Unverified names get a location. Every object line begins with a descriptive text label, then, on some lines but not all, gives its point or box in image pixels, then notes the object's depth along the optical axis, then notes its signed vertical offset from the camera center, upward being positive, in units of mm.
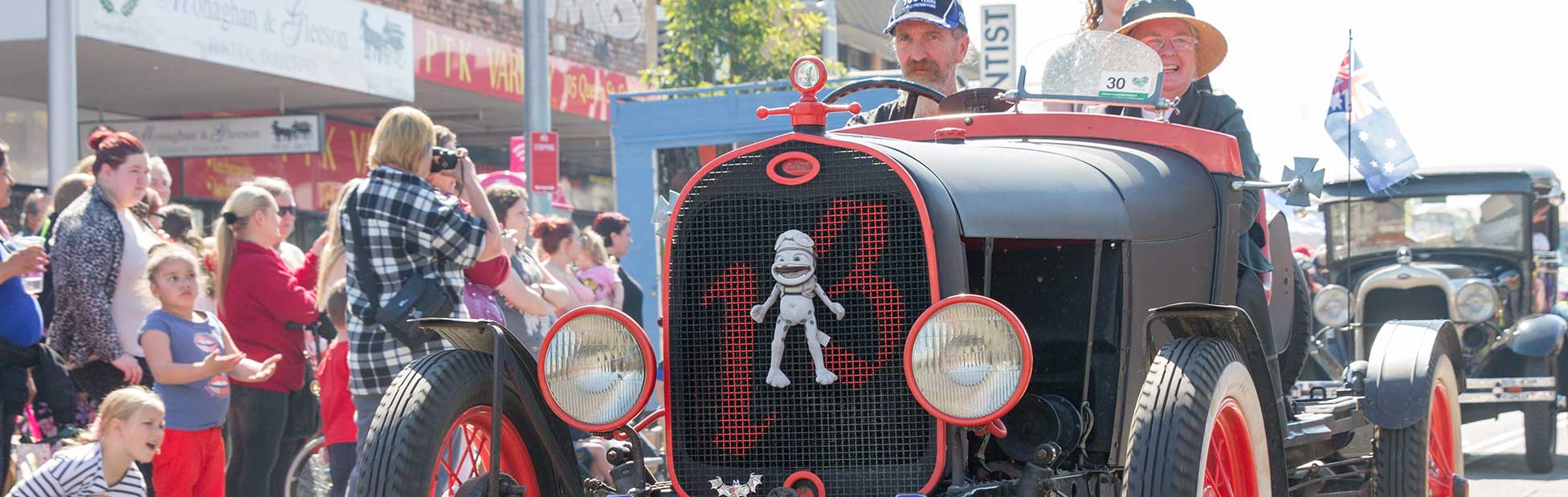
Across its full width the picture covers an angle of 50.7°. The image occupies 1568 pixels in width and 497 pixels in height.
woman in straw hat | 5238 +553
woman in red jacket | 6602 -313
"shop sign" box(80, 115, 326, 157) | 15375 +1001
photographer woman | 5367 -13
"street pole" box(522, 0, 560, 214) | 14594 +1446
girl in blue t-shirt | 6117 -493
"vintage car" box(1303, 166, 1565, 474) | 10930 -381
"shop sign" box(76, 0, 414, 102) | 12766 +1744
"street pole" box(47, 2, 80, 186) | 11156 +1059
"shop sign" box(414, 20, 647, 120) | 17000 +1872
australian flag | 9586 +573
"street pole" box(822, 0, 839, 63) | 21406 +2559
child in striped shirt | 5414 -703
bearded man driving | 5633 +666
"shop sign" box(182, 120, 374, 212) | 17469 +776
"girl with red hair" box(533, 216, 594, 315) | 8750 -65
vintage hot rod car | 3480 -282
